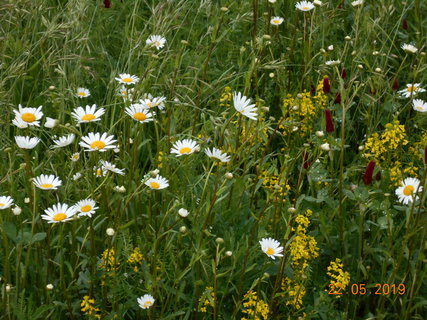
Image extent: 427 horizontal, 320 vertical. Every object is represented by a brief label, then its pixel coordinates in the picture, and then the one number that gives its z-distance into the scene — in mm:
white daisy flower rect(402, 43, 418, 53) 2992
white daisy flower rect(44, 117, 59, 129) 2039
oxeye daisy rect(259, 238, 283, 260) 2055
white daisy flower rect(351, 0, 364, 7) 2973
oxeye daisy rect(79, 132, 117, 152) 2117
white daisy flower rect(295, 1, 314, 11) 3260
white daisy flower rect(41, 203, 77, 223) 2016
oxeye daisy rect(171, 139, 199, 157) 2303
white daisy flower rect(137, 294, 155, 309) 1942
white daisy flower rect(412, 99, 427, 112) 2859
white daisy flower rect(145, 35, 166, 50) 2961
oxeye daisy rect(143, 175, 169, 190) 2123
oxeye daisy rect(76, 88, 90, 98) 2970
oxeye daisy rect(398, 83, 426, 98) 2862
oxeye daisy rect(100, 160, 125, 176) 2191
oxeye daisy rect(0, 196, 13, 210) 1992
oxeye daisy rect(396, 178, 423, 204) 2266
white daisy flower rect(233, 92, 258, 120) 2193
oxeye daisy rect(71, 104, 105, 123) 2254
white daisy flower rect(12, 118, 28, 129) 2320
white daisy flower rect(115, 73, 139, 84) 2750
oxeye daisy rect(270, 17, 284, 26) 3385
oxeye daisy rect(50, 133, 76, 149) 2299
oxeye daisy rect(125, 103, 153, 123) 2273
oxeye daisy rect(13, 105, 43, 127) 2277
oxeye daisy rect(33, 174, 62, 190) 2107
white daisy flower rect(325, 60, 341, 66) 2678
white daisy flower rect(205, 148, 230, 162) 2084
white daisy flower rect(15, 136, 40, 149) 2041
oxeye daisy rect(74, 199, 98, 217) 2041
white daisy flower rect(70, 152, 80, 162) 2297
